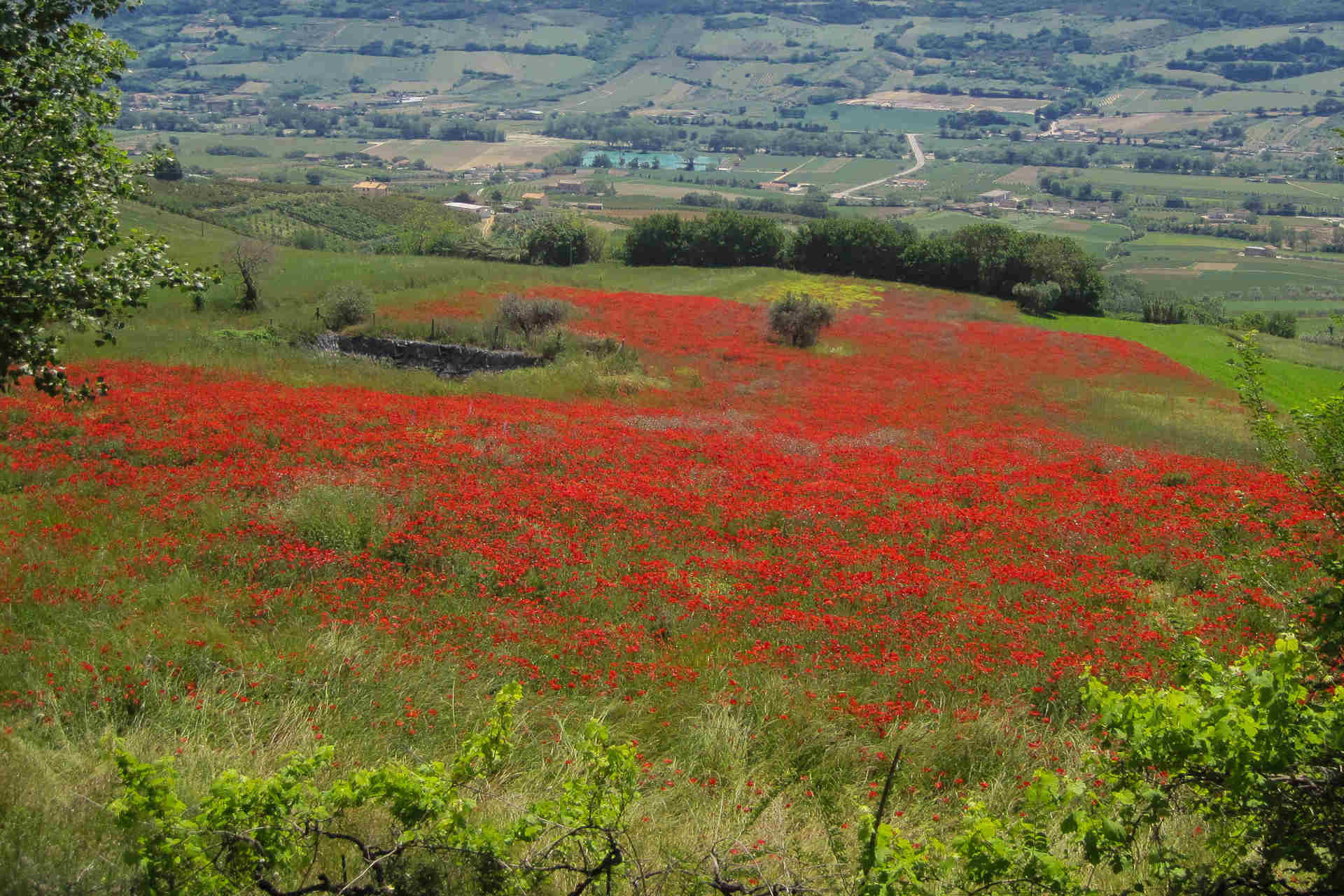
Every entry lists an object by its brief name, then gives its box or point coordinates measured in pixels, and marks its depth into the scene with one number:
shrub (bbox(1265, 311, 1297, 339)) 67.38
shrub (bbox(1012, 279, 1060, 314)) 66.88
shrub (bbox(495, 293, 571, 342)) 38.59
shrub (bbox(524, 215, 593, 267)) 74.06
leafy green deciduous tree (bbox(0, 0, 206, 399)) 7.00
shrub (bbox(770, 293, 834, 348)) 43.97
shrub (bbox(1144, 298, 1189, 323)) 68.50
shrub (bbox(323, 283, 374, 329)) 41.34
